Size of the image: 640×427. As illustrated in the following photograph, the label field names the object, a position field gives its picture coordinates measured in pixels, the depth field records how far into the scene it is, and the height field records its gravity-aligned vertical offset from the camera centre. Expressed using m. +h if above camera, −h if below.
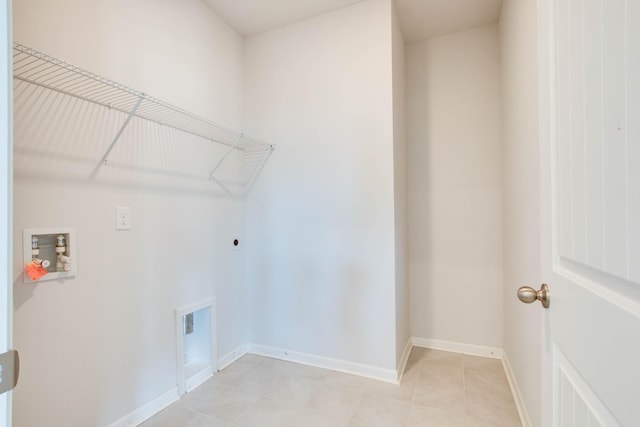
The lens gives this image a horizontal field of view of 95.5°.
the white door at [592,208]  0.42 +0.00
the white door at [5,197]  0.54 +0.04
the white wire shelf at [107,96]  1.20 +0.61
